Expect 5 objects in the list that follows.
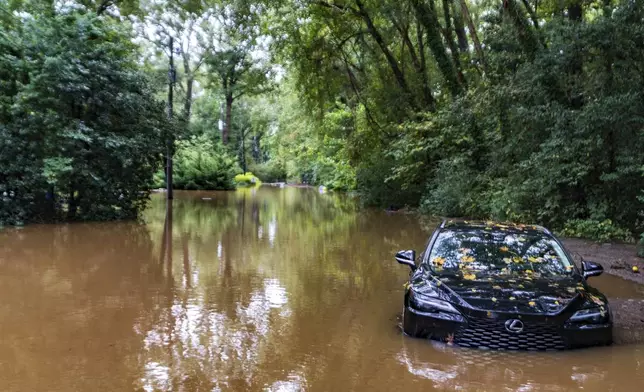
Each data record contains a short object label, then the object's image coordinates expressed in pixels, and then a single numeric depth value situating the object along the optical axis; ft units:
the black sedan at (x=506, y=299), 16.06
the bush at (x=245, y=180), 178.76
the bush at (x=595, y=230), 39.24
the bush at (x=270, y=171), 239.54
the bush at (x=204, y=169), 132.26
